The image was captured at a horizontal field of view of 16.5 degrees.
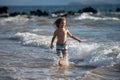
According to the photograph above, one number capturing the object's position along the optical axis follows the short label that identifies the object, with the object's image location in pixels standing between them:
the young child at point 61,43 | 10.50
